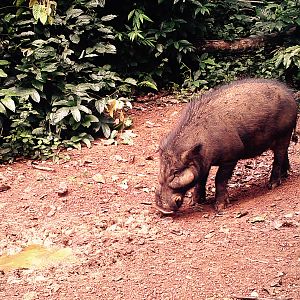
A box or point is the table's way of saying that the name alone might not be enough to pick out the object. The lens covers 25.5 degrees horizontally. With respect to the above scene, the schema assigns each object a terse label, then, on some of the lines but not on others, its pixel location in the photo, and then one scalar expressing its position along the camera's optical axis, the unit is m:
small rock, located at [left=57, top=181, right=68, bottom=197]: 8.01
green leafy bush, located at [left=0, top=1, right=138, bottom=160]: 9.45
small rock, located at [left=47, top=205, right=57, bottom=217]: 7.51
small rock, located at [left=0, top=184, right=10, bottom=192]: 8.36
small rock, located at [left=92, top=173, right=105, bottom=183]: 8.55
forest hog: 7.15
